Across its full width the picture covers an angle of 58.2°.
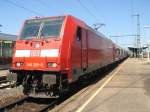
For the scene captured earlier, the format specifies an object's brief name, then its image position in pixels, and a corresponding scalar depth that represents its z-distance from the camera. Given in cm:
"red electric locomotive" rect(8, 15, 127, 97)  466
